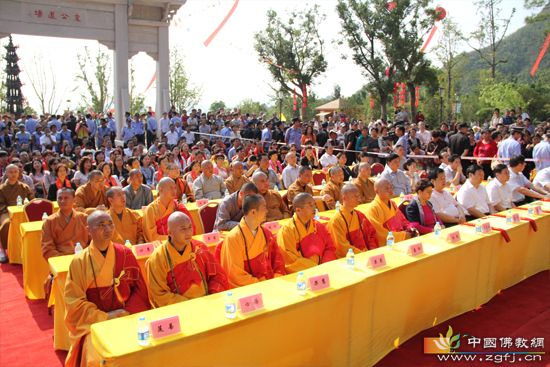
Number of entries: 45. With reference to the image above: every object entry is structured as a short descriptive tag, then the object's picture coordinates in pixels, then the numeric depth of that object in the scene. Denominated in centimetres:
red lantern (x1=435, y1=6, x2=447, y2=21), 2169
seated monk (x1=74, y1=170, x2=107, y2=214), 534
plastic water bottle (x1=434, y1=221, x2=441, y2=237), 395
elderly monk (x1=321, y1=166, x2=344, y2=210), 582
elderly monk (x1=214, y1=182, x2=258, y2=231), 471
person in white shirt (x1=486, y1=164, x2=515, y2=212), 561
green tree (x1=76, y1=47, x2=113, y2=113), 3366
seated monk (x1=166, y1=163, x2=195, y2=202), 627
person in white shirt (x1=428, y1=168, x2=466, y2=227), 493
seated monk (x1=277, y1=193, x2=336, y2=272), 369
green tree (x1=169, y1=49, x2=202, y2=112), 3572
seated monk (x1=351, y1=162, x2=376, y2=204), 630
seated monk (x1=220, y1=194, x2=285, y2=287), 330
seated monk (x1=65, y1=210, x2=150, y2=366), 271
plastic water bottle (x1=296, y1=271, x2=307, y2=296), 263
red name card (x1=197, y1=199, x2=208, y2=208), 564
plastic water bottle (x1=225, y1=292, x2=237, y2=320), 232
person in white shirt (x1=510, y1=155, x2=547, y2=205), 597
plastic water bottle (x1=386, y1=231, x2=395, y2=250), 357
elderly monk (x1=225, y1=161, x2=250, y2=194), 628
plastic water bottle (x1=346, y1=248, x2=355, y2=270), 313
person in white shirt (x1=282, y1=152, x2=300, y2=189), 757
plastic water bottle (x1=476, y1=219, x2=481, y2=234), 402
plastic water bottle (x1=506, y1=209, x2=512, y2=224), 440
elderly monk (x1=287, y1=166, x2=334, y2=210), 560
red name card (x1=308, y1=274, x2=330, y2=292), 267
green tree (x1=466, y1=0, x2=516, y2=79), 2572
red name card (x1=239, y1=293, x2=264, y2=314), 236
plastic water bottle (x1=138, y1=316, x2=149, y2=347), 206
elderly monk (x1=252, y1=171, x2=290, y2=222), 539
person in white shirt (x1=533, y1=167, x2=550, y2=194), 634
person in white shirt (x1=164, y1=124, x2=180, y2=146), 1252
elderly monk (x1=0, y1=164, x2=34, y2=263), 607
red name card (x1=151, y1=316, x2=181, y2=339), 210
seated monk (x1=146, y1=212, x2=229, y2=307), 291
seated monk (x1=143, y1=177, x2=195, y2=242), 458
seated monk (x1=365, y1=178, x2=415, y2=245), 439
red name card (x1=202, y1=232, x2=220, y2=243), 393
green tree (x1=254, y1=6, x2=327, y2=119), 2444
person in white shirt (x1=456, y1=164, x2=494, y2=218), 530
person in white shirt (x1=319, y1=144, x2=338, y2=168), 965
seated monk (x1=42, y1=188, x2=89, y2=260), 411
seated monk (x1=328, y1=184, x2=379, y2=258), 408
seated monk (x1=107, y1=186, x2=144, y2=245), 438
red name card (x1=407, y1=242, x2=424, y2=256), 338
